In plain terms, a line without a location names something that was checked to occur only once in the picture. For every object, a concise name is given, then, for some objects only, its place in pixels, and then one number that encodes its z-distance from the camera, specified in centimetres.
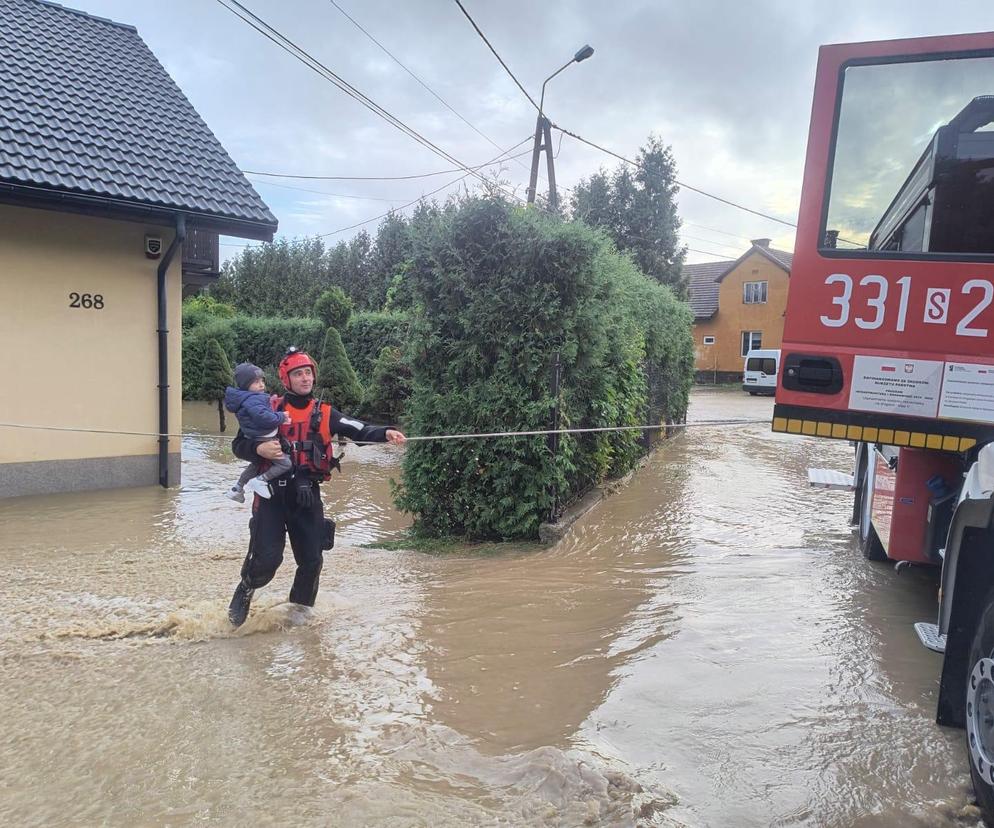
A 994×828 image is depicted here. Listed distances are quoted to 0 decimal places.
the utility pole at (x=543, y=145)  1789
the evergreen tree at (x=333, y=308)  2267
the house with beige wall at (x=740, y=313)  4491
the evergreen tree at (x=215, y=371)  1772
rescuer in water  475
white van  3538
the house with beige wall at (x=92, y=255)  870
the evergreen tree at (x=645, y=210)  3644
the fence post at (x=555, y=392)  711
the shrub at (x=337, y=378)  1831
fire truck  378
